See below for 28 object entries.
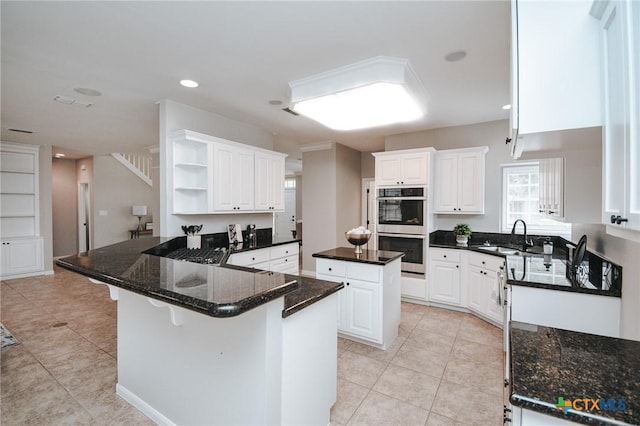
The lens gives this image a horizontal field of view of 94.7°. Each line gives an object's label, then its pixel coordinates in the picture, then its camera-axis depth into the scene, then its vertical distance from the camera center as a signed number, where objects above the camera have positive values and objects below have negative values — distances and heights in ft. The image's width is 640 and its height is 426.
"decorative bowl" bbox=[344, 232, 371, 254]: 10.55 -1.01
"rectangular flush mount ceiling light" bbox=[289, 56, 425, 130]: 8.43 +3.60
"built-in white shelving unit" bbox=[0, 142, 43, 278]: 18.70 -0.11
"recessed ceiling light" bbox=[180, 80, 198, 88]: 9.91 +4.33
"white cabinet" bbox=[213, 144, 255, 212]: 12.35 +1.41
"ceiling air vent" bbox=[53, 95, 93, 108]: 11.46 +4.37
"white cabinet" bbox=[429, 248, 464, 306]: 13.56 -3.13
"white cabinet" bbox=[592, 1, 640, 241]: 2.93 +1.02
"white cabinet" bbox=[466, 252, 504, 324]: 11.55 -3.11
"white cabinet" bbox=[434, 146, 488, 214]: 13.88 +1.40
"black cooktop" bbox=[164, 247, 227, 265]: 8.96 -1.49
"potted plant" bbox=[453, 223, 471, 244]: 14.08 -1.12
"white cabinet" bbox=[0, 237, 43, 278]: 18.54 -3.05
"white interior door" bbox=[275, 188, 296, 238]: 36.85 -0.90
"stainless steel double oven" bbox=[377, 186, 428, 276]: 14.19 -0.69
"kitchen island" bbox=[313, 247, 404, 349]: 9.63 -2.77
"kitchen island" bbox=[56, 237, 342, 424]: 4.41 -2.44
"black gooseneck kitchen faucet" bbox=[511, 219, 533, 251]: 12.28 -1.51
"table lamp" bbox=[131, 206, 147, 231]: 26.03 +0.01
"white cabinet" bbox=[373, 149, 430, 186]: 14.26 +2.14
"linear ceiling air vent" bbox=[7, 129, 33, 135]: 15.96 +4.36
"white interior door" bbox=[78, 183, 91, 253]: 26.04 -0.87
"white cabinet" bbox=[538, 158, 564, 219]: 8.07 +0.69
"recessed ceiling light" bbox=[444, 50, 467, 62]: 8.06 +4.32
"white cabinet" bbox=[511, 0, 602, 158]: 3.93 +1.97
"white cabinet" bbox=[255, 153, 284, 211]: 14.35 +1.43
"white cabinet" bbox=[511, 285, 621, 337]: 6.19 -2.24
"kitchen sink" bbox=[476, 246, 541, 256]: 11.54 -1.71
